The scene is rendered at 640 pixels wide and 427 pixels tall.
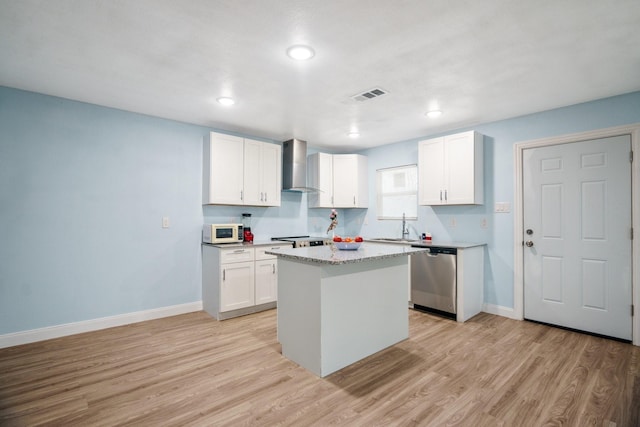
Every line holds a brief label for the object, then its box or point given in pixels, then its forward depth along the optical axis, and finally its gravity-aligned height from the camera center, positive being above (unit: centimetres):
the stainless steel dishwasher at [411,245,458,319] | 377 -88
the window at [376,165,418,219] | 494 +34
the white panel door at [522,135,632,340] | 312 -25
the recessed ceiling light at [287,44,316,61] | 229 +122
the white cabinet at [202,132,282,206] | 404 +57
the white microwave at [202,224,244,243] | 398 -27
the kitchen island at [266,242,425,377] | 239 -78
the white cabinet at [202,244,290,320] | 380 -88
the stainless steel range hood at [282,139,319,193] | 479 +74
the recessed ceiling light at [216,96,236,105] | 327 +120
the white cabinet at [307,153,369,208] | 530 +57
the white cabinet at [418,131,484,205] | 392 +57
